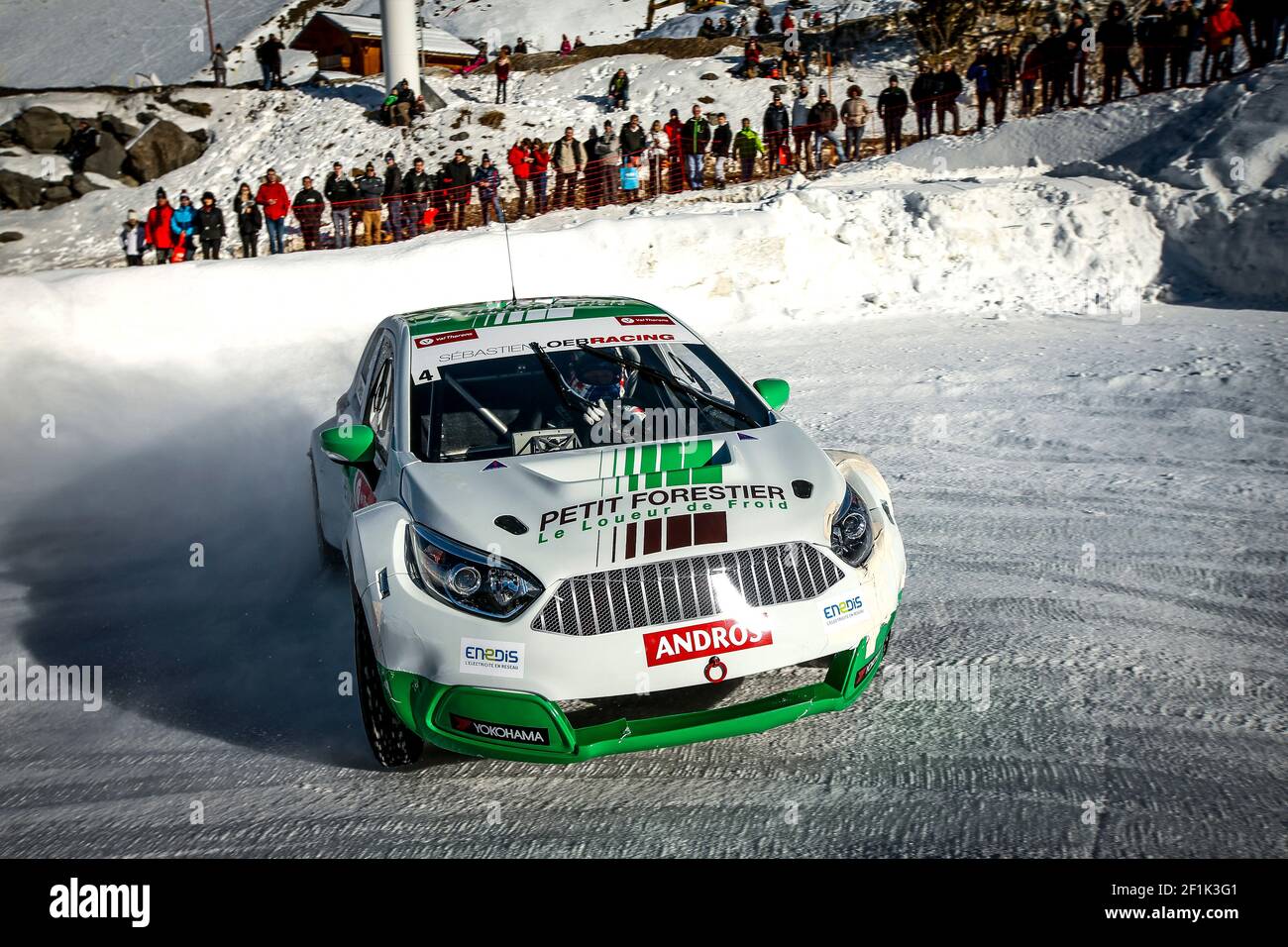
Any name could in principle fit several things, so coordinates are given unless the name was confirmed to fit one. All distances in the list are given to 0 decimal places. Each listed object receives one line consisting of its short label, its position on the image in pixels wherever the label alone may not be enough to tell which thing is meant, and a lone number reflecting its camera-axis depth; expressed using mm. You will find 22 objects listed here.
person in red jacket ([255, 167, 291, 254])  17609
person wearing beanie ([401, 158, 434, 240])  18188
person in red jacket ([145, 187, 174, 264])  16938
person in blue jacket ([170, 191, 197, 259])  17141
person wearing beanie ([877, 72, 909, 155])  19875
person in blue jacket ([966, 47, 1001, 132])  19484
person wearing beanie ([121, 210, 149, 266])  17594
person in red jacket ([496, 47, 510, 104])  30531
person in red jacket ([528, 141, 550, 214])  19609
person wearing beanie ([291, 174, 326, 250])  18250
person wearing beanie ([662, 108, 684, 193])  19672
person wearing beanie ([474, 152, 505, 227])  17322
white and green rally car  3412
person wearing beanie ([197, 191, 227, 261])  16891
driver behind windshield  4723
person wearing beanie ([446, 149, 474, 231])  18000
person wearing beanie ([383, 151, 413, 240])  18094
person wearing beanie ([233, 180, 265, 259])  17484
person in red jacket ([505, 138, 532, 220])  19633
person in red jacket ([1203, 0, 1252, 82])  16688
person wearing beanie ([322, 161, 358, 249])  17719
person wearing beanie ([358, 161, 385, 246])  17969
